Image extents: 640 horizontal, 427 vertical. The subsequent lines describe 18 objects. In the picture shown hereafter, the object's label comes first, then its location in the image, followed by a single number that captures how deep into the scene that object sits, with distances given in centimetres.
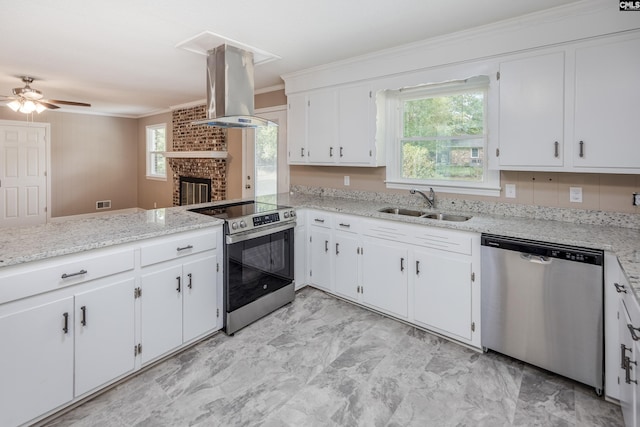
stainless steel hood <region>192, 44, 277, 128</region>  302
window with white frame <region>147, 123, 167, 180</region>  764
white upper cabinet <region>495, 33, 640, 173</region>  217
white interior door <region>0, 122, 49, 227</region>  638
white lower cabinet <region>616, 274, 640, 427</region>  129
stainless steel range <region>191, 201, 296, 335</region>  272
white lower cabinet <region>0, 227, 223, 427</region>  168
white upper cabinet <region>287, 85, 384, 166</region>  348
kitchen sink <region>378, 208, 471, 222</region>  301
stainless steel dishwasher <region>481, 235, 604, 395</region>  200
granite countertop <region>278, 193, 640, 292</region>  177
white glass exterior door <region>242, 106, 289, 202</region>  467
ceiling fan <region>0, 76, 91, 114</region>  436
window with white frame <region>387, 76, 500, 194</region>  307
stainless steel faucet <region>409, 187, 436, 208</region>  326
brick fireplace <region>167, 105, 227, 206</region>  577
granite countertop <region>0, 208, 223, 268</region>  175
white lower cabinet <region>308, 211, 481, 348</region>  252
